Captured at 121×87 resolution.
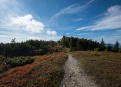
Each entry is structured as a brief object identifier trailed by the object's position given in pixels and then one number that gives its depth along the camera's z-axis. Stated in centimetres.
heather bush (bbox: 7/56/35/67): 1560
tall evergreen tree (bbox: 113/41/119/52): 4768
